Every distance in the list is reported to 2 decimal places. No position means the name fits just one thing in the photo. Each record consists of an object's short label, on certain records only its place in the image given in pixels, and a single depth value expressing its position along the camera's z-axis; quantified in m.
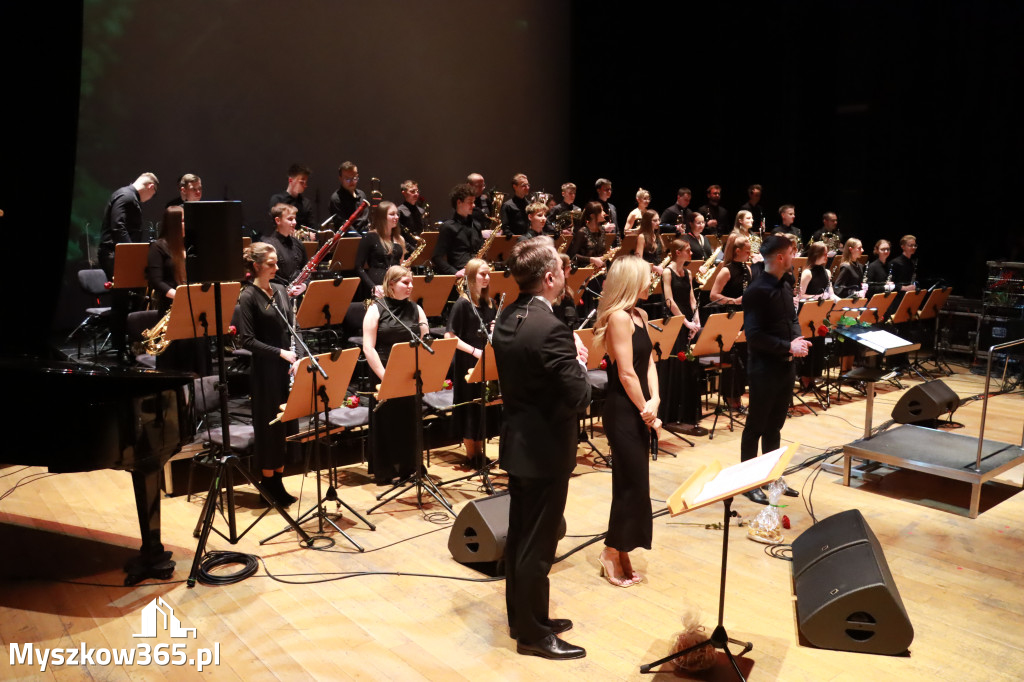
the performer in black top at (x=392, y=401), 5.89
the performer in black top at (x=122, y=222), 7.71
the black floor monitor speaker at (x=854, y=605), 3.74
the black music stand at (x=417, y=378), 5.43
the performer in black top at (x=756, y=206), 12.90
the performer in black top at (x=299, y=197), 8.61
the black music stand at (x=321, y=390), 5.07
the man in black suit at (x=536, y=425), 3.56
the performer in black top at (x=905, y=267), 11.16
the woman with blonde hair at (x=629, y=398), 4.18
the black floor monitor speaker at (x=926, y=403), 7.34
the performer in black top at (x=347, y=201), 9.09
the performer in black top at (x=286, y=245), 7.12
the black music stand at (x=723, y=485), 3.15
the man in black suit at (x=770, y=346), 5.59
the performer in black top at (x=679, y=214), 11.91
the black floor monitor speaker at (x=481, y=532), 4.62
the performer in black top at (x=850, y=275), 10.22
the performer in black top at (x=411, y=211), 9.30
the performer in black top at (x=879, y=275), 10.87
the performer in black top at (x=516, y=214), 9.82
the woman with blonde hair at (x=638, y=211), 11.00
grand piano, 4.16
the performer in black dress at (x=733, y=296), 8.09
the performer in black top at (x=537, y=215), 8.46
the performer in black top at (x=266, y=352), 5.49
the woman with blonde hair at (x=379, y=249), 7.57
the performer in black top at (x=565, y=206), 10.40
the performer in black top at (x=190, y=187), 7.70
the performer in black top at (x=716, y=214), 12.70
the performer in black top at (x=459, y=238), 8.63
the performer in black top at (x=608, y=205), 10.55
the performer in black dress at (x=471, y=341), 6.27
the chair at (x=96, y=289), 7.96
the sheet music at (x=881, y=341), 6.70
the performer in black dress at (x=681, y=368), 7.81
